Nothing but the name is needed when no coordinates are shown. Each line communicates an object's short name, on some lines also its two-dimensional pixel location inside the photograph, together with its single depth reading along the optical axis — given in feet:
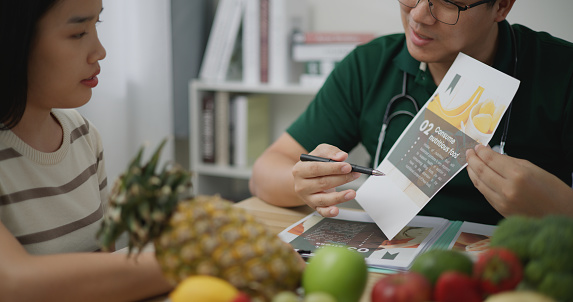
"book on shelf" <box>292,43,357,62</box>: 7.18
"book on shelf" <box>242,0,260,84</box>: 7.54
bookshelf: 7.83
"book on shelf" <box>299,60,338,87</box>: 7.39
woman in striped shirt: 2.35
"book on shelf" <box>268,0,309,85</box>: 7.41
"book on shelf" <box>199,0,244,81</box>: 7.68
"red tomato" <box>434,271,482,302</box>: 1.79
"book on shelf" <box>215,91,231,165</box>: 8.04
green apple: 1.96
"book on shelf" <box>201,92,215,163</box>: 8.10
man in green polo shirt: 3.15
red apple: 1.78
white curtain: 7.26
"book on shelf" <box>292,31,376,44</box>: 7.16
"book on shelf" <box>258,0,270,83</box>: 7.51
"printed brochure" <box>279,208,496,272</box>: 3.08
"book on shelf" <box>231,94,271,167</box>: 8.03
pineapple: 1.87
